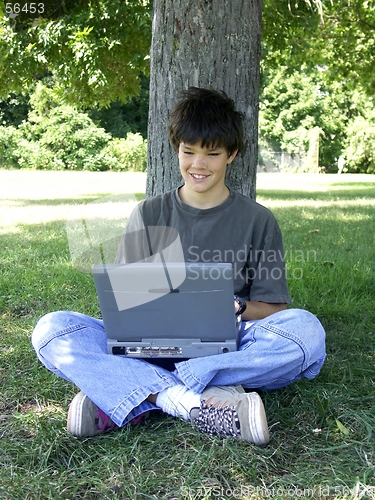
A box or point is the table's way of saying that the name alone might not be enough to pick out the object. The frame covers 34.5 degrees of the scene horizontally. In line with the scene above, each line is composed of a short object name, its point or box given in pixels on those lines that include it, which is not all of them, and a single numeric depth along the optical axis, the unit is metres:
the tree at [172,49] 3.32
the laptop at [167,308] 2.31
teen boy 2.41
